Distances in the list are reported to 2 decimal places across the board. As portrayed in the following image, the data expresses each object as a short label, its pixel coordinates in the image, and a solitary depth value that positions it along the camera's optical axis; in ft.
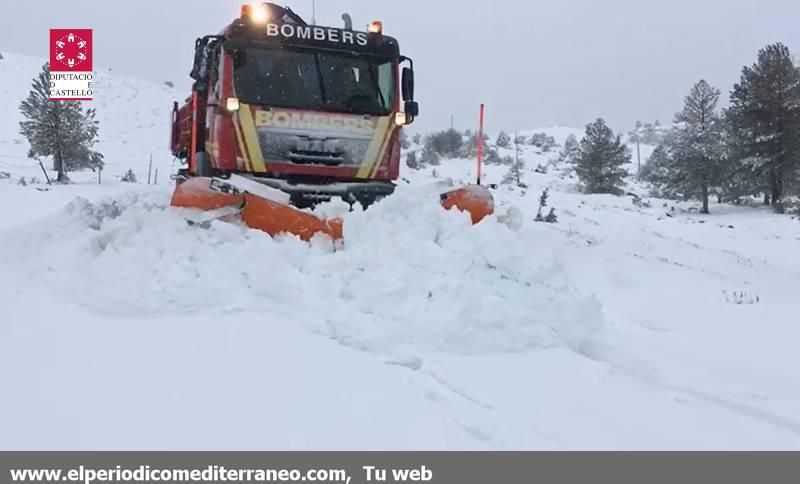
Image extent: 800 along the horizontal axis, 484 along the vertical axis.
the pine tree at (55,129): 81.61
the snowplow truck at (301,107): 25.39
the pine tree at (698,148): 101.45
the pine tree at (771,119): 97.76
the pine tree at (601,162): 105.09
